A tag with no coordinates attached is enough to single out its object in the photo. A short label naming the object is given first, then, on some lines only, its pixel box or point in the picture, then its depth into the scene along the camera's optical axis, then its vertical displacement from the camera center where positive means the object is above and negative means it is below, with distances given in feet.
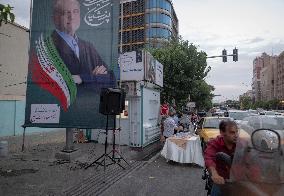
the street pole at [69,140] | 23.05 -4.61
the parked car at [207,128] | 25.94 -3.58
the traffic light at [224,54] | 46.33 +12.07
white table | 21.02 -5.21
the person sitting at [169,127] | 26.71 -3.33
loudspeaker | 19.30 +0.19
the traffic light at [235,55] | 45.48 +11.60
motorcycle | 6.05 -1.99
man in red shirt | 7.96 -1.88
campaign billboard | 21.76 +4.86
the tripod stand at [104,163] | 19.06 -6.06
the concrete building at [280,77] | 230.78 +33.98
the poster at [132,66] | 26.31 +5.20
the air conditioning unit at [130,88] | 26.12 +2.06
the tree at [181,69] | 58.16 +10.58
